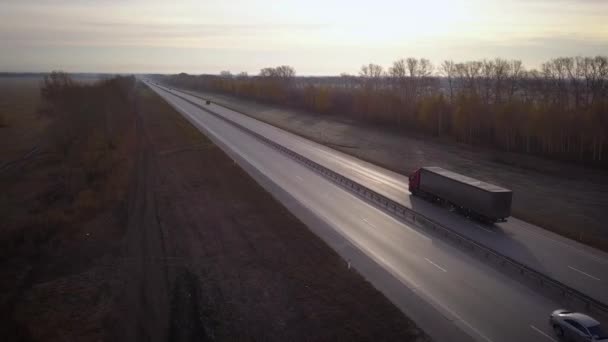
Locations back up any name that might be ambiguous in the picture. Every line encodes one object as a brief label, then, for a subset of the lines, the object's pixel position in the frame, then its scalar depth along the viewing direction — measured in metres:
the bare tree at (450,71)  112.52
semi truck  26.02
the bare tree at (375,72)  144.66
